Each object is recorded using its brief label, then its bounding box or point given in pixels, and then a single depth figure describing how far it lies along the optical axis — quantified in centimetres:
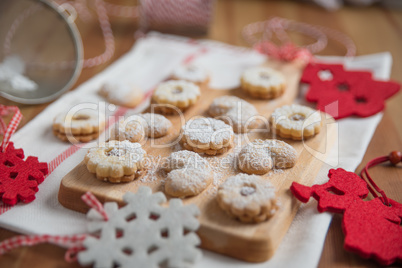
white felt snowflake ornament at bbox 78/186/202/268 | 37
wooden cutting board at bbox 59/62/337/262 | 39
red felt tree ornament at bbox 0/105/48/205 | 42
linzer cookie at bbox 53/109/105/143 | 49
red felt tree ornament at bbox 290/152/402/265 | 39
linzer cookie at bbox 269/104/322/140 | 47
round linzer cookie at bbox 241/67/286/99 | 53
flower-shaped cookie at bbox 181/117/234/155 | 45
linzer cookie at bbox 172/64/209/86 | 56
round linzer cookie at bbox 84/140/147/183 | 42
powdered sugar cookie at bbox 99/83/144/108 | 54
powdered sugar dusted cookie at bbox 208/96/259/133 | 49
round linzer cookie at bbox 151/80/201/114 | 51
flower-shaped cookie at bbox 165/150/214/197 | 41
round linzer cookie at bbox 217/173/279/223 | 39
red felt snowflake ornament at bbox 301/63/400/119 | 54
